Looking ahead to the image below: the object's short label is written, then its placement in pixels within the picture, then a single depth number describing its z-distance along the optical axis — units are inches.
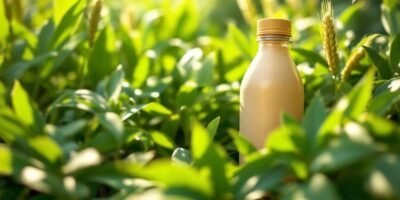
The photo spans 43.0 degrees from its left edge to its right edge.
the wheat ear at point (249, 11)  60.5
